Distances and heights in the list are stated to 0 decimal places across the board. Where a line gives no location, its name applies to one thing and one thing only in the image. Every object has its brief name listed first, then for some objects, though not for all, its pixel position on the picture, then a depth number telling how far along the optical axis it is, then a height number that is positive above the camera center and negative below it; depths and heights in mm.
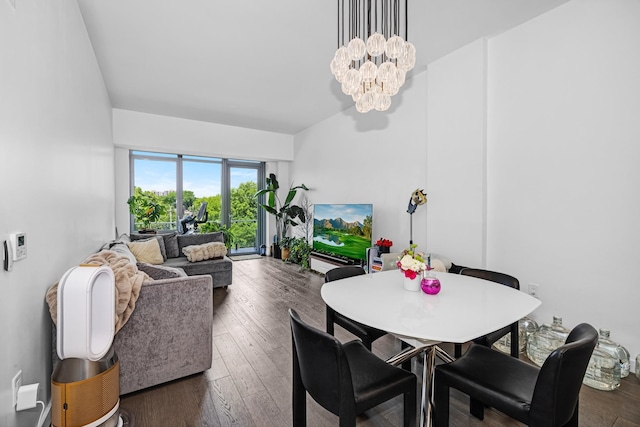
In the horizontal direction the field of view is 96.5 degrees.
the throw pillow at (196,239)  4828 -521
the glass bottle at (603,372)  2004 -1175
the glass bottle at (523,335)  2547 -1139
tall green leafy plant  6320 +9
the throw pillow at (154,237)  4477 -476
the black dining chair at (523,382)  1033 -784
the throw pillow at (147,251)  4035 -613
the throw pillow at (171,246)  4684 -618
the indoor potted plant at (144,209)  5371 -10
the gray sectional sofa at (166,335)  1902 -880
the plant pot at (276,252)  6836 -1041
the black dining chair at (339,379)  1103 -763
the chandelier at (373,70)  1880 +942
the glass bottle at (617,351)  2100 -1057
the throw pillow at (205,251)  4215 -648
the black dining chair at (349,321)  1868 -791
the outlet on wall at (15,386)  1285 -822
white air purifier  1365 -790
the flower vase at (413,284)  1757 -468
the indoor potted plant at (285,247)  6508 -890
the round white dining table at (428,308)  1205 -508
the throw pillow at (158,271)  2512 -556
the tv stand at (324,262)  4621 -920
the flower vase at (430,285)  1670 -455
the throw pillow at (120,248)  3047 -454
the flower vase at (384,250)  3970 -582
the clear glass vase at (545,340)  2285 -1081
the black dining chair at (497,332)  1878 -790
